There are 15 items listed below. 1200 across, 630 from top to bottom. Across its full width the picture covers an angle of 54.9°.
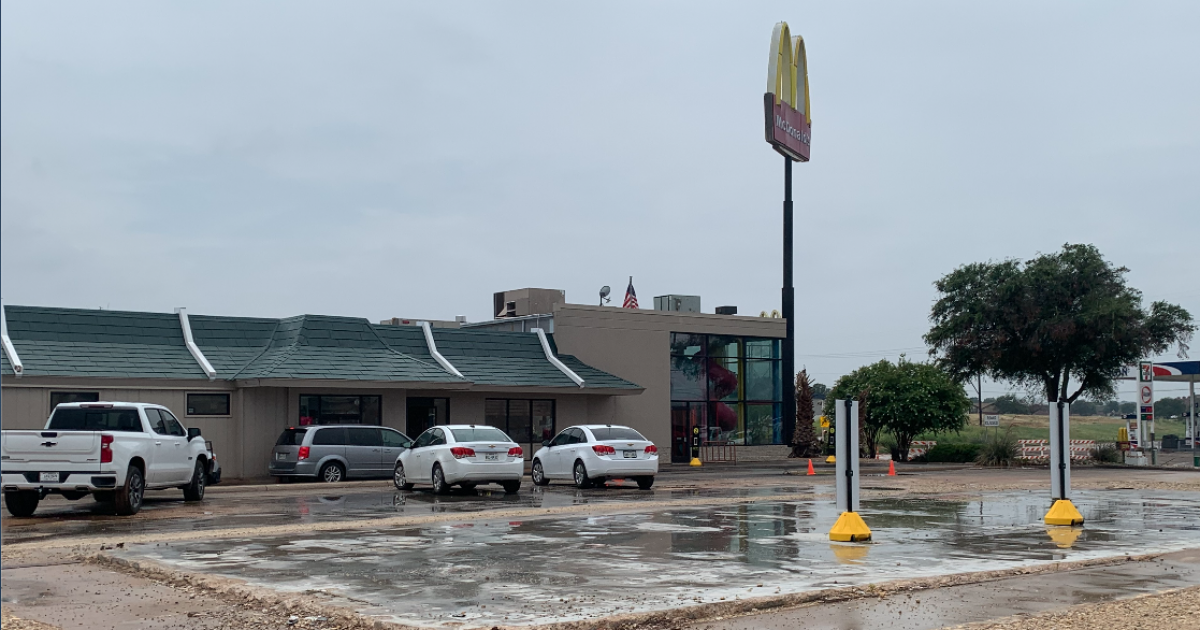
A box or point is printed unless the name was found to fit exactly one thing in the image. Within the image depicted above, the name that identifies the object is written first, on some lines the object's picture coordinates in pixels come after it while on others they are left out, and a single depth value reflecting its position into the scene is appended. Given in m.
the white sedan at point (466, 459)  23.31
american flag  47.35
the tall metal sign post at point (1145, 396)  39.94
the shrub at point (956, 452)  43.56
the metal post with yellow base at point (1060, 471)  16.16
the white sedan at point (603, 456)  25.15
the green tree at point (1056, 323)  47.66
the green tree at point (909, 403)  47.66
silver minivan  27.69
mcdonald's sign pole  48.78
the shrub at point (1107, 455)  40.44
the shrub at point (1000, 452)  39.41
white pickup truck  17.42
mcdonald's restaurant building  29.67
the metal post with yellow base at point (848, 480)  13.38
